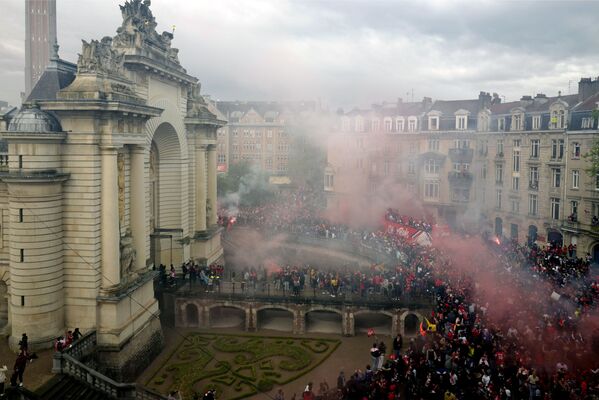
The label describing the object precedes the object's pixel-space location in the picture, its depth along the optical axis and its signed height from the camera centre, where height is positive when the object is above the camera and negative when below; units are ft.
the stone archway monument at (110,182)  77.10 -1.11
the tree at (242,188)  244.83 -6.16
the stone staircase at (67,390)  64.03 -26.98
